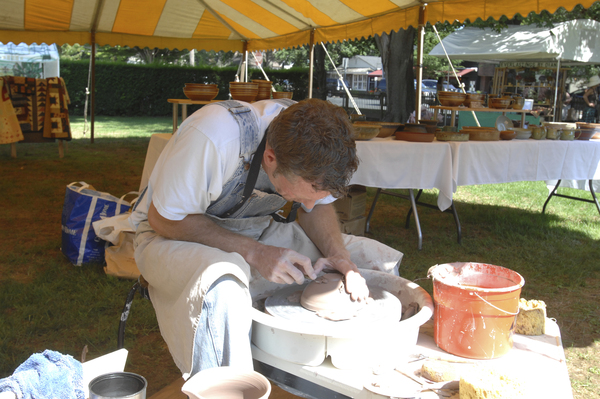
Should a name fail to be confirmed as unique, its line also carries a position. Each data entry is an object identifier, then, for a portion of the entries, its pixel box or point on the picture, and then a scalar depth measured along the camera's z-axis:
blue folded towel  0.98
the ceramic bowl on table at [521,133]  4.20
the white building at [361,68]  28.75
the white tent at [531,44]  10.30
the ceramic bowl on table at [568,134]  4.20
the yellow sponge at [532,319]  1.49
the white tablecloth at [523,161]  3.82
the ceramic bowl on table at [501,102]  4.93
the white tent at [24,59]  12.66
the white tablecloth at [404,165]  3.70
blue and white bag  3.19
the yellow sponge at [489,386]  1.09
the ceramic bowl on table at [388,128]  4.03
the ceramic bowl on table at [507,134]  4.07
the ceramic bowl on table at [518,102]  5.02
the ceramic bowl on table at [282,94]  4.89
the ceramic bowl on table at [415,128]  3.90
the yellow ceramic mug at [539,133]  4.23
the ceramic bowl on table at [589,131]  4.31
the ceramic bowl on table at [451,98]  4.79
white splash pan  1.25
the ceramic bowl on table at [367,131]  3.76
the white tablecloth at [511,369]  1.20
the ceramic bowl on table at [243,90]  4.61
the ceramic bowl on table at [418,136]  3.81
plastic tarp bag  3.11
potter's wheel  1.41
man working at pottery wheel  1.30
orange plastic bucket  1.33
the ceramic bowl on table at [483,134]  3.97
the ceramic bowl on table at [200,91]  4.77
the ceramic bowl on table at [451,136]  3.89
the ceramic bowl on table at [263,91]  4.95
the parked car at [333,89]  15.82
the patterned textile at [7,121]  6.77
